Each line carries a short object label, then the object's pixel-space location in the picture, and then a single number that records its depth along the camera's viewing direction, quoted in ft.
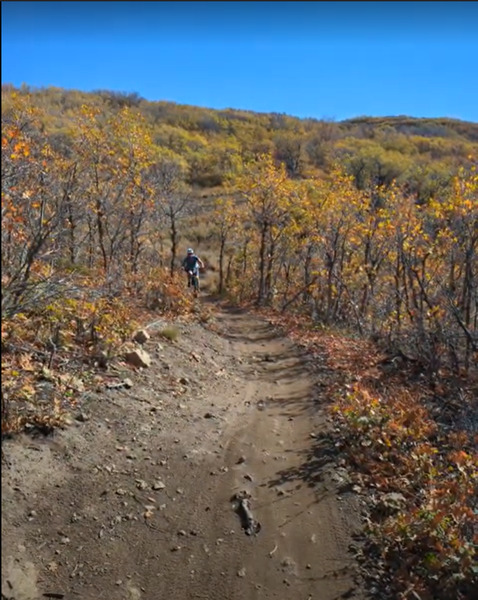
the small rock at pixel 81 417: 19.12
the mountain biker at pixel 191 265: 52.34
